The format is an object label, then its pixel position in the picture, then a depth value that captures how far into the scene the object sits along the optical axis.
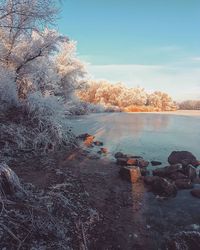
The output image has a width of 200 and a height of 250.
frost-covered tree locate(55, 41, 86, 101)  18.59
